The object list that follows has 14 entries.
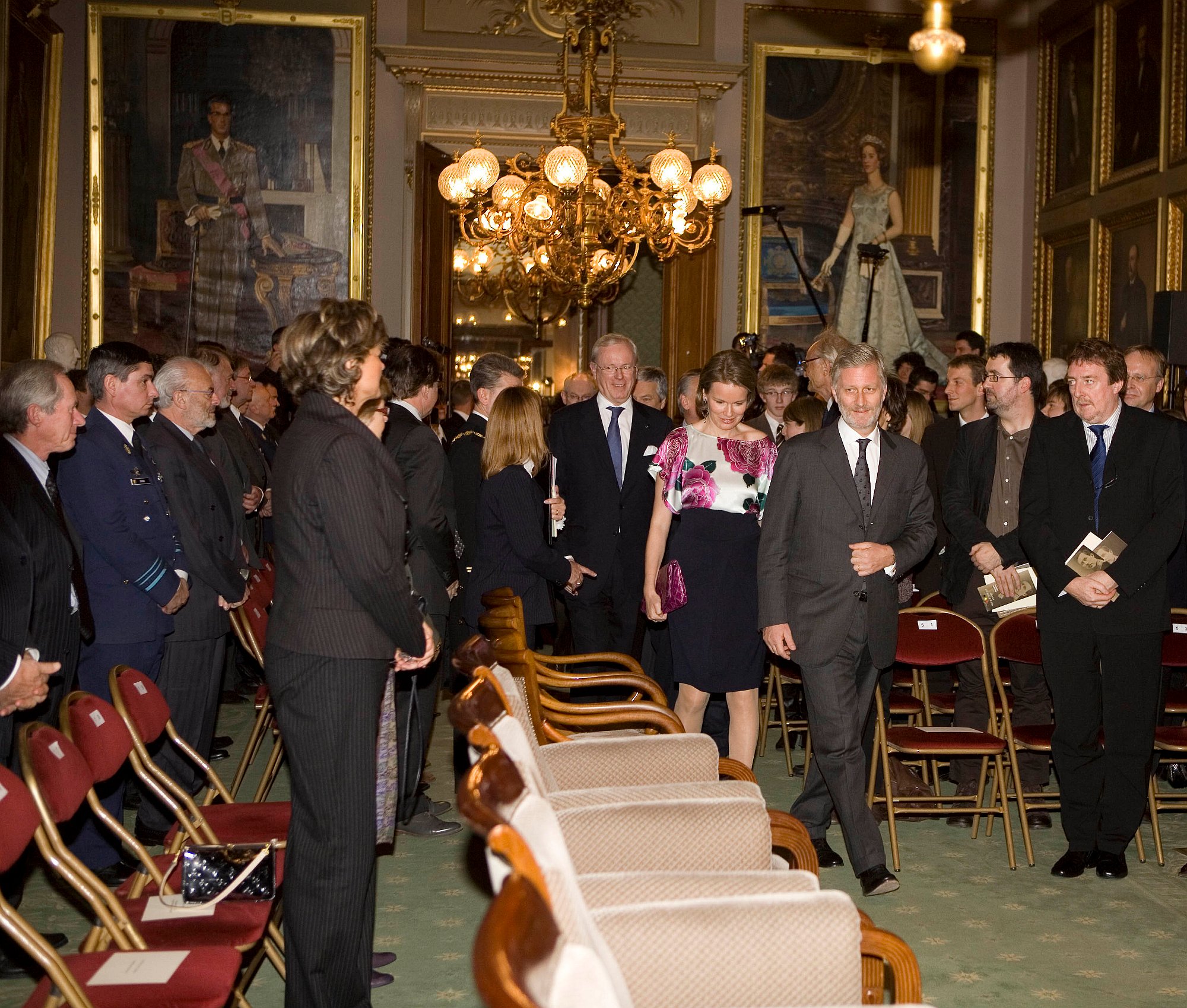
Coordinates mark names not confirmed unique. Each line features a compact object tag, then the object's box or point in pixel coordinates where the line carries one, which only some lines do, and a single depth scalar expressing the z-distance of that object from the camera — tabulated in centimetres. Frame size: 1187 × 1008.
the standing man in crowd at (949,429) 627
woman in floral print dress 468
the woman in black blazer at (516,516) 498
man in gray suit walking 425
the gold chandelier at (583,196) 792
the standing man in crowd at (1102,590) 445
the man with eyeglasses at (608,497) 569
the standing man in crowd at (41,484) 390
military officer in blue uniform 459
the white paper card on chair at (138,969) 247
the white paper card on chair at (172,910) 290
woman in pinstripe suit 288
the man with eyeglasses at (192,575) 493
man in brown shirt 509
